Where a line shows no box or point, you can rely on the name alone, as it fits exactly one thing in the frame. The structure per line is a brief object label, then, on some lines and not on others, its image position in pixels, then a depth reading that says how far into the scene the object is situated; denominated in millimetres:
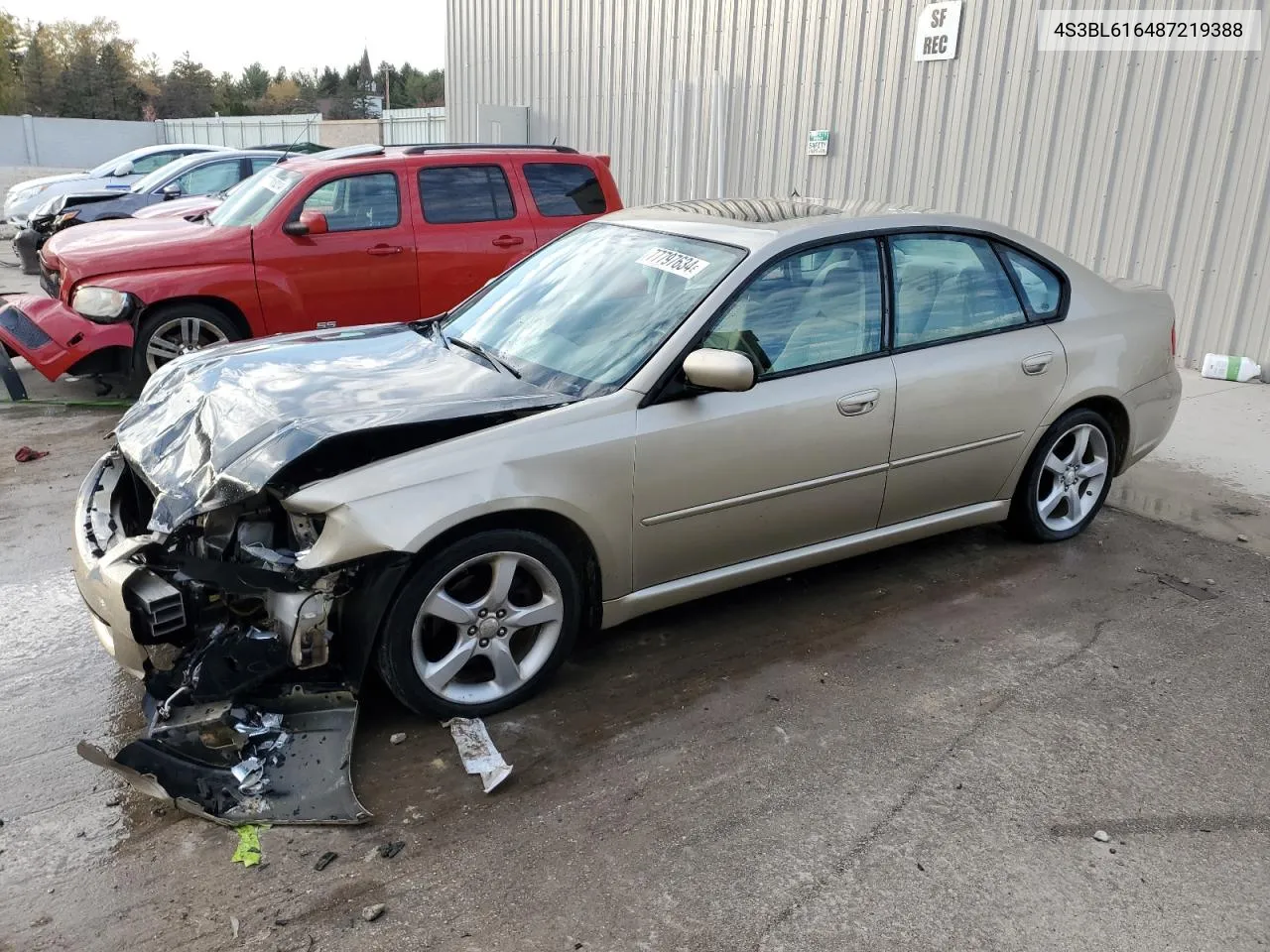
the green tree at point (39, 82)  63062
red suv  6945
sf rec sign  9891
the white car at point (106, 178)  15906
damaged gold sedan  3102
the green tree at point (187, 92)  71188
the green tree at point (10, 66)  60406
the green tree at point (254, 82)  85875
